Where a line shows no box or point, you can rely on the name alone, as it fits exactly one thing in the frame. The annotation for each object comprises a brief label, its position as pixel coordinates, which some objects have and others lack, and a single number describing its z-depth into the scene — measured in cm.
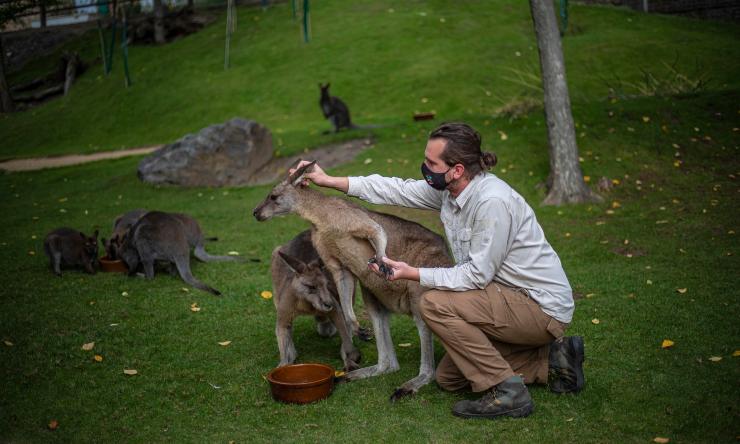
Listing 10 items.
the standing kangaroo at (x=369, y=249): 470
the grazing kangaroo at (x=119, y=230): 820
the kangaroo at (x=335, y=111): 1433
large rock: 1296
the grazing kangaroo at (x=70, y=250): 796
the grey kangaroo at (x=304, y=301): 515
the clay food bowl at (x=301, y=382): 445
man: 404
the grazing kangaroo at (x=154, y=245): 773
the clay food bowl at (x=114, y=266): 805
